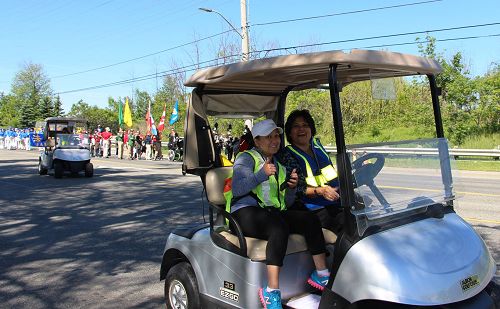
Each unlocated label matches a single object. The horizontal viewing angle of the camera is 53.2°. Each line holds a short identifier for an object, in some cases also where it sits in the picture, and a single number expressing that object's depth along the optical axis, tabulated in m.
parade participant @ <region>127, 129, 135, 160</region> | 29.34
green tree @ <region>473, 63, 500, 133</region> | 22.27
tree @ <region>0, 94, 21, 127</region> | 81.76
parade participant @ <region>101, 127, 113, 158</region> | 30.02
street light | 23.72
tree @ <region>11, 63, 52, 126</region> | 85.34
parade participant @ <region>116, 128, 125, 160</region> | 29.75
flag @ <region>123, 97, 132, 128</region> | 35.59
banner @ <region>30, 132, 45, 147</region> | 45.31
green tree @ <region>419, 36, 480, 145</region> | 21.25
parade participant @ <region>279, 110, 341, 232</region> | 3.65
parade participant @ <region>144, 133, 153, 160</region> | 29.22
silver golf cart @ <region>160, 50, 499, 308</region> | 2.79
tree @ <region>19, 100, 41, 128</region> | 75.06
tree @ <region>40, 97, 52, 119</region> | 73.56
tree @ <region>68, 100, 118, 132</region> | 79.81
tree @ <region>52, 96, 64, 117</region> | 75.54
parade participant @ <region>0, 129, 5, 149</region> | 46.22
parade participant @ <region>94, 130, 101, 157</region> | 31.25
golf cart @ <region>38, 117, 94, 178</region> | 15.79
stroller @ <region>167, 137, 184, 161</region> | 25.36
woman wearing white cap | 3.24
